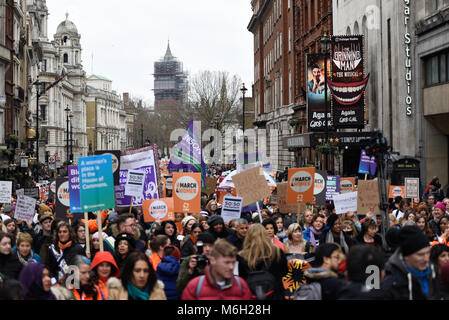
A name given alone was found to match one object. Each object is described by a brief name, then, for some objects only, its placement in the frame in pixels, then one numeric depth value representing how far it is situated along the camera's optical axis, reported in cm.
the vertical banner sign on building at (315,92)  3834
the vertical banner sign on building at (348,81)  3578
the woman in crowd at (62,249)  962
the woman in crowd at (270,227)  997
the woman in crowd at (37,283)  652
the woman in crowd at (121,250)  876
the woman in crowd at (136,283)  649
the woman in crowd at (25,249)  920
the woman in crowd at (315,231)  1109
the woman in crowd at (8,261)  865
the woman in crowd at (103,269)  749
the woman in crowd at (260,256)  748
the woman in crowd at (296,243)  984
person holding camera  748
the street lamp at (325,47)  2833
